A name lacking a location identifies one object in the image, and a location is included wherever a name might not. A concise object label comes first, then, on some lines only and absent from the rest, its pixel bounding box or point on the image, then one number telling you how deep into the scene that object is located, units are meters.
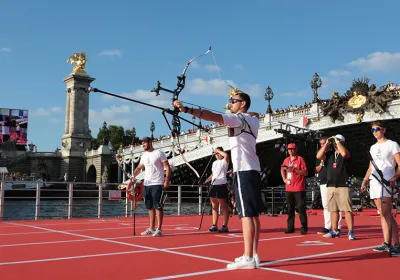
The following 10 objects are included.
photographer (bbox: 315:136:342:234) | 7.80
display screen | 66.12
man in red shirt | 7.93
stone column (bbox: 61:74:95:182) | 68.81
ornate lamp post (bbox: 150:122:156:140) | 67.50
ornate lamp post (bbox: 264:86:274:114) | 37.58
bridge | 30.17
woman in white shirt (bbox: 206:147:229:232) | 8.52
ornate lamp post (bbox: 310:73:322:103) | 34.94
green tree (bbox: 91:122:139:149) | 102.19
